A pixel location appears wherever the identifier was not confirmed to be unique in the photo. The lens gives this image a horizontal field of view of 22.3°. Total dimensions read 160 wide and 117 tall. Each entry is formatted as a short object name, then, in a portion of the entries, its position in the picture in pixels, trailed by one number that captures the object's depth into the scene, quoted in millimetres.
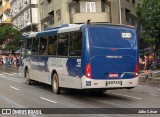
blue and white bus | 14625
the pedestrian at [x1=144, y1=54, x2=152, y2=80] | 24550
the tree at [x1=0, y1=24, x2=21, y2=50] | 67694
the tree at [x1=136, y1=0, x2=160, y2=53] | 35844
